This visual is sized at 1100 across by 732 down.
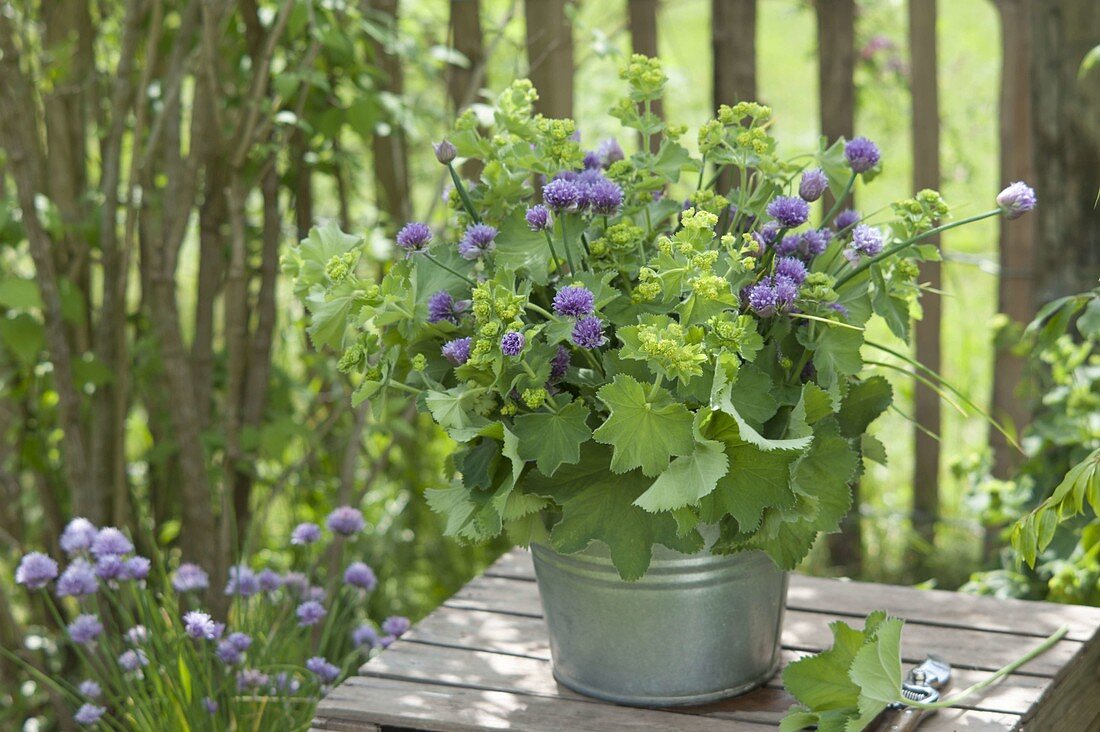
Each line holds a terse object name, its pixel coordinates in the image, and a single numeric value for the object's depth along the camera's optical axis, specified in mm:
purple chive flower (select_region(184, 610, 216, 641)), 2944
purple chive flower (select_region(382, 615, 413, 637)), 3095
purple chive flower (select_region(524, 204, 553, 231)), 2608
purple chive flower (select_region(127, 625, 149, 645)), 3019
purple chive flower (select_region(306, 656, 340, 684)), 2997
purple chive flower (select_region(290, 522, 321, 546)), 3091
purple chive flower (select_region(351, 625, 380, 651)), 3134
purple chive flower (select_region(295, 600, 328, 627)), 3050
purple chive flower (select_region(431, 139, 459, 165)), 2674
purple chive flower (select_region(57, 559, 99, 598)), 2999
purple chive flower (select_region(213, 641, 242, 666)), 3021
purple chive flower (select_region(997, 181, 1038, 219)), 2639
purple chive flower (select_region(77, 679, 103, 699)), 3051
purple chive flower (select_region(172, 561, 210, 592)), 3077
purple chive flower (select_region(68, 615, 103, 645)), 3015
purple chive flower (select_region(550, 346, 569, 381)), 2633
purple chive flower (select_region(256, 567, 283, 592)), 3115
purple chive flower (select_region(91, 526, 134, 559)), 3029
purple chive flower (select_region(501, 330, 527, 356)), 2555
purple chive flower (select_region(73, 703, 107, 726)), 3006
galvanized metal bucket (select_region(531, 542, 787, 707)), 2681
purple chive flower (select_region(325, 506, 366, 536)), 3101
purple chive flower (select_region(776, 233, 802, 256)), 2674
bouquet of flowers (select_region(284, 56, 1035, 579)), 2559
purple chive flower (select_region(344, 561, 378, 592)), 3105
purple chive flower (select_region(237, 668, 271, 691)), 3026
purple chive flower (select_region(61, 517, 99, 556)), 3038
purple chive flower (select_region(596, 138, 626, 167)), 2770
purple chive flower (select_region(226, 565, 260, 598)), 3114
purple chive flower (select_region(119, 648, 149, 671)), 3005
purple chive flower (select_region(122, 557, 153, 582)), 3004
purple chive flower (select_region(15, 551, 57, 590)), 3006
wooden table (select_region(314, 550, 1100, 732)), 2717
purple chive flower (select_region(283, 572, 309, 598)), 3138
